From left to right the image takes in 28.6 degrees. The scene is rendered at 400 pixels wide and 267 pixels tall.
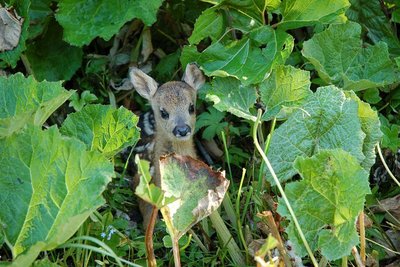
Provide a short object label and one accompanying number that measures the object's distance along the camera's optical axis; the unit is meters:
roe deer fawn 5.02
